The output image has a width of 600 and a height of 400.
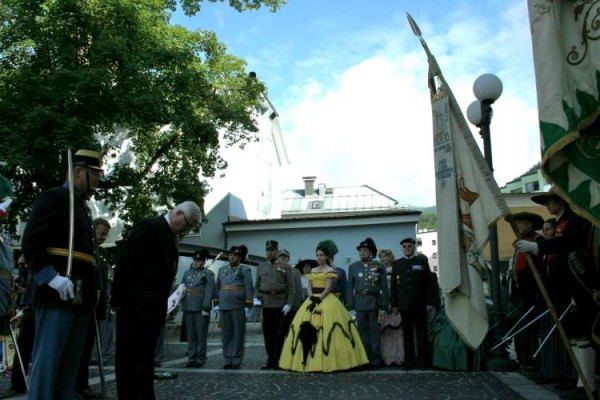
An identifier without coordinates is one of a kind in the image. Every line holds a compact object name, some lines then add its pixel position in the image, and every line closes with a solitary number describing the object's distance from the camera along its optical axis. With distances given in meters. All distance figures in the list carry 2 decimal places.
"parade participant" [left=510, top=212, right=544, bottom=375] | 7.22
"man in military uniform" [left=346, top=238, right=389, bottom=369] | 9.91
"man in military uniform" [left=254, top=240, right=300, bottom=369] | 10.06
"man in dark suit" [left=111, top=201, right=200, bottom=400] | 4.85
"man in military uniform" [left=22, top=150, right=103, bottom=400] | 3.92
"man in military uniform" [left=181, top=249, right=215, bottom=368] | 10.04
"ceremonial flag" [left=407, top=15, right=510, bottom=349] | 4.25
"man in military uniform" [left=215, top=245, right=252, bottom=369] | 9.76
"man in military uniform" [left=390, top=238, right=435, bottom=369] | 9.37
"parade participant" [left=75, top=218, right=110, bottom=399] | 6.21
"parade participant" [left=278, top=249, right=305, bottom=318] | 10.44
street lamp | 9.13
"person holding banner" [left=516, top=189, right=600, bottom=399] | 4.45
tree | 15.88
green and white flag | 3.28
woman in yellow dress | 8.96
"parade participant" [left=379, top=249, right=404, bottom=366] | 9.81
